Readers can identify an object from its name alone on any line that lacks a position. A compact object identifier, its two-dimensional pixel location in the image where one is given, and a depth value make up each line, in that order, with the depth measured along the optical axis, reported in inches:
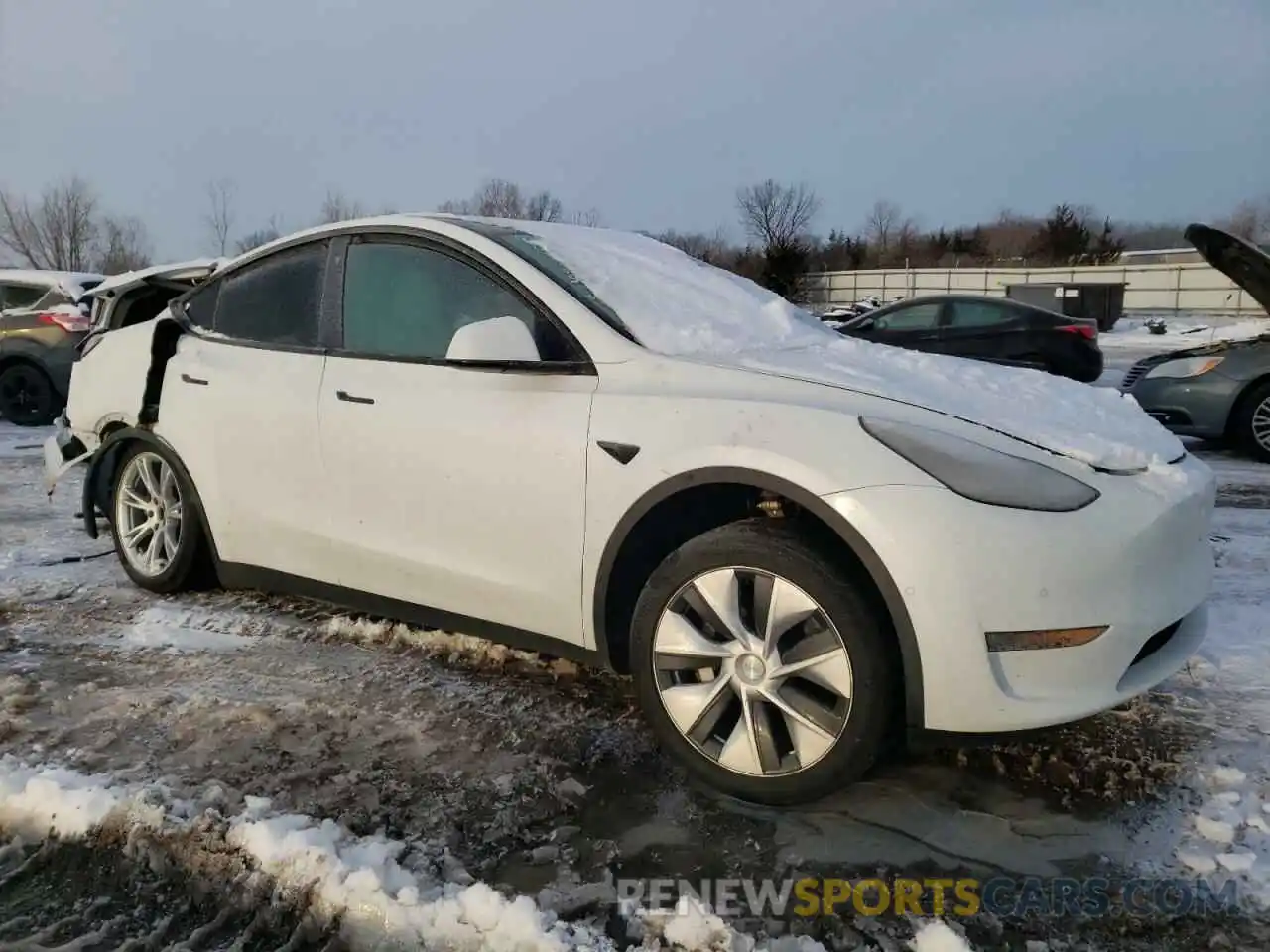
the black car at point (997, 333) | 494.0
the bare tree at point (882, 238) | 2551.7
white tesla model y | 92.7
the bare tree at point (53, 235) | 1689.2
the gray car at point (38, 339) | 405.1
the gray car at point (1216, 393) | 303.3
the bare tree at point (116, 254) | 1780.3
